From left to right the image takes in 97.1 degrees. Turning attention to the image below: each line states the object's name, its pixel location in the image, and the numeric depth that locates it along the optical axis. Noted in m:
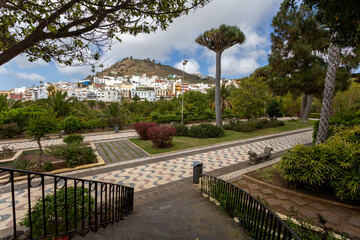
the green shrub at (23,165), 6.18
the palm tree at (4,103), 14.09
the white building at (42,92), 86.62
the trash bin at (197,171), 5.55
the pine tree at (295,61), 14.06
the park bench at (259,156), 7.21
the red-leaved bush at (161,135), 9.61
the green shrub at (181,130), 13.84
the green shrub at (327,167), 3.84
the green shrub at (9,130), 12.28
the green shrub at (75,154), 6.93
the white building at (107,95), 78.41
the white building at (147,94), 83.56
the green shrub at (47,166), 6.40
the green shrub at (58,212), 2.36
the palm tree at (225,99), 22.38
